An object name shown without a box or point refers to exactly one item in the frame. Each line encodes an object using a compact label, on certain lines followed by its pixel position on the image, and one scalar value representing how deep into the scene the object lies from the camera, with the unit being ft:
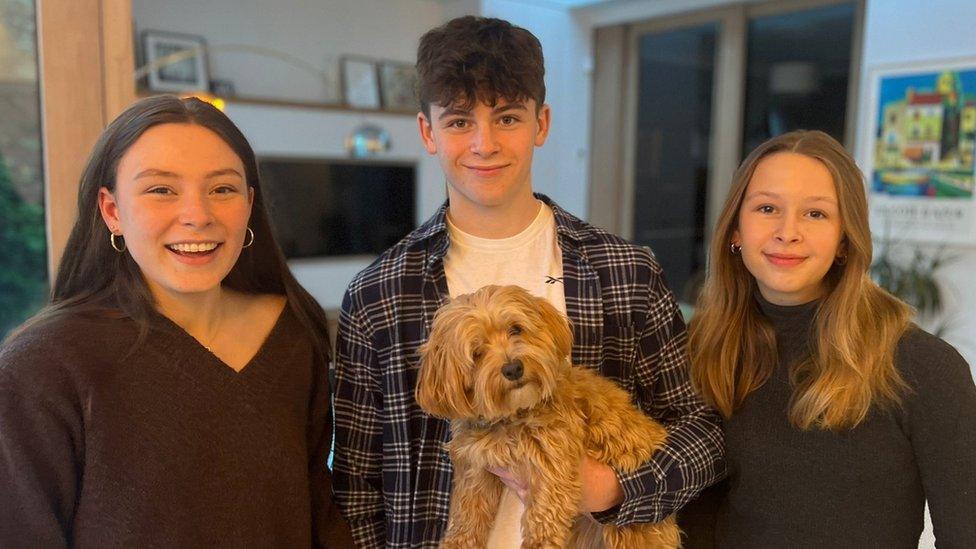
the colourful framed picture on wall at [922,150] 15.14
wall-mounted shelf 20.27
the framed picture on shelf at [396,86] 23.45
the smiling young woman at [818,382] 4.74
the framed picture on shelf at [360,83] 22.75
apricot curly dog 4.52
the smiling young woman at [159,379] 4.16
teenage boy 4.87
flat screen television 22.18
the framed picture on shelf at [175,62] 19.06
